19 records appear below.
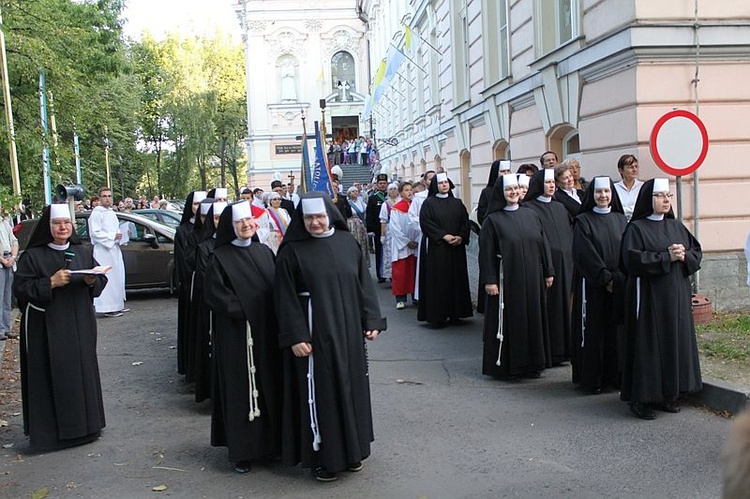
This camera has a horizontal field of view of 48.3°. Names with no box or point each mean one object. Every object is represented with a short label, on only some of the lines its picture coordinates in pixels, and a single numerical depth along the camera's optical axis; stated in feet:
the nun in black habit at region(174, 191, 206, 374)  27.71
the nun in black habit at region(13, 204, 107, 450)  21.06
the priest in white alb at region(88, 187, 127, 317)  44.93
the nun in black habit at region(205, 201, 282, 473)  18.89
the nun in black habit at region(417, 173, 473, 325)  36.70
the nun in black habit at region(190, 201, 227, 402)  24.23
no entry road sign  29.14
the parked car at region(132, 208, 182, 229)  60.18
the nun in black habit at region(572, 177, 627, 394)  24.06
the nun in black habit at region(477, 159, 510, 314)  32.37
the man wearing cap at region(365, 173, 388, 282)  55.72
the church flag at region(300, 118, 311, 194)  54.29
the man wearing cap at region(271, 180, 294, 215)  40.71
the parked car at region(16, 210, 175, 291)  49.57
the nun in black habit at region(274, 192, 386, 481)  17.99
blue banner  50.85
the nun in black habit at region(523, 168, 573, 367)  28.17
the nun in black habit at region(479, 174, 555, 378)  26.76
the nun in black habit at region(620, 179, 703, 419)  21.45
